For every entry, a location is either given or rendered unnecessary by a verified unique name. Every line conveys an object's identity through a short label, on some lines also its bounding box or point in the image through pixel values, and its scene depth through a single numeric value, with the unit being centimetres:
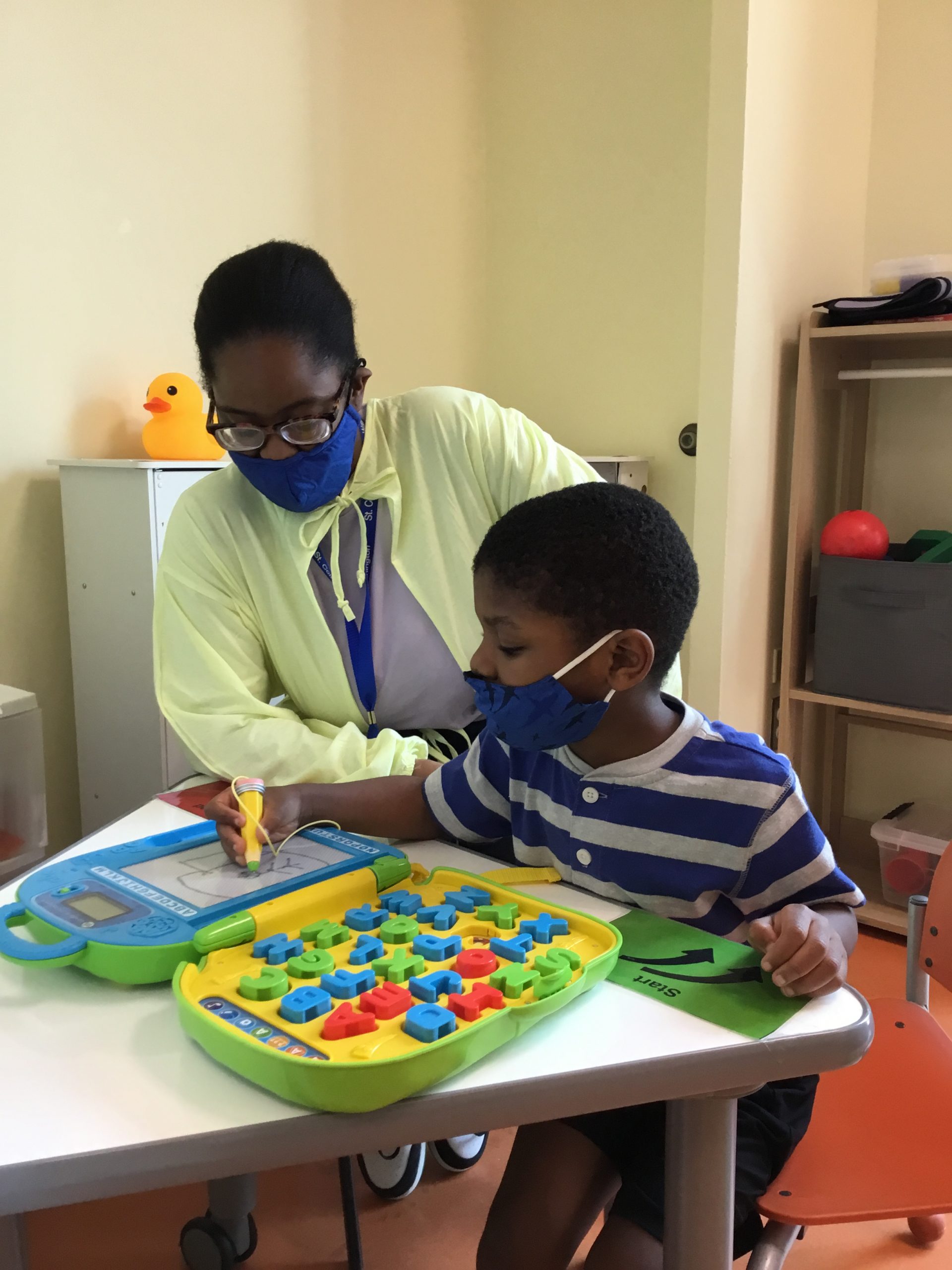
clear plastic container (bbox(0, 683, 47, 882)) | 172
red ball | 229
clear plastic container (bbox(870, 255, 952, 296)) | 221
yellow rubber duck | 206
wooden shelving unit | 230
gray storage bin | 215
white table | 60
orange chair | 93
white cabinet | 195
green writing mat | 74
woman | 125
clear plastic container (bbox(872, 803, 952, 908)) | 232
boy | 95
